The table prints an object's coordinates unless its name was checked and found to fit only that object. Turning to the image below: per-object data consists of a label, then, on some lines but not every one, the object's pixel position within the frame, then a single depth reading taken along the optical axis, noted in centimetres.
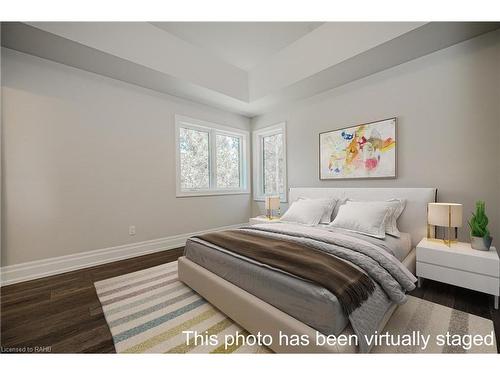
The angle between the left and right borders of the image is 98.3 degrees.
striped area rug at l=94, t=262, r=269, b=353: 138
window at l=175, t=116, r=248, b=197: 381
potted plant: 188
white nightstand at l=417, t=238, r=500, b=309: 172
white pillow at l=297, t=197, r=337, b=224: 288
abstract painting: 284
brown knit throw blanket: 119
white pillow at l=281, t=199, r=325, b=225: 285
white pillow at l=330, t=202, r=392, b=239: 225
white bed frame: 119
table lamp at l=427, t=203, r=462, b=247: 205
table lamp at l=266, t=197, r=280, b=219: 375
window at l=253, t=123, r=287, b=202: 419
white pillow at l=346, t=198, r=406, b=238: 233
